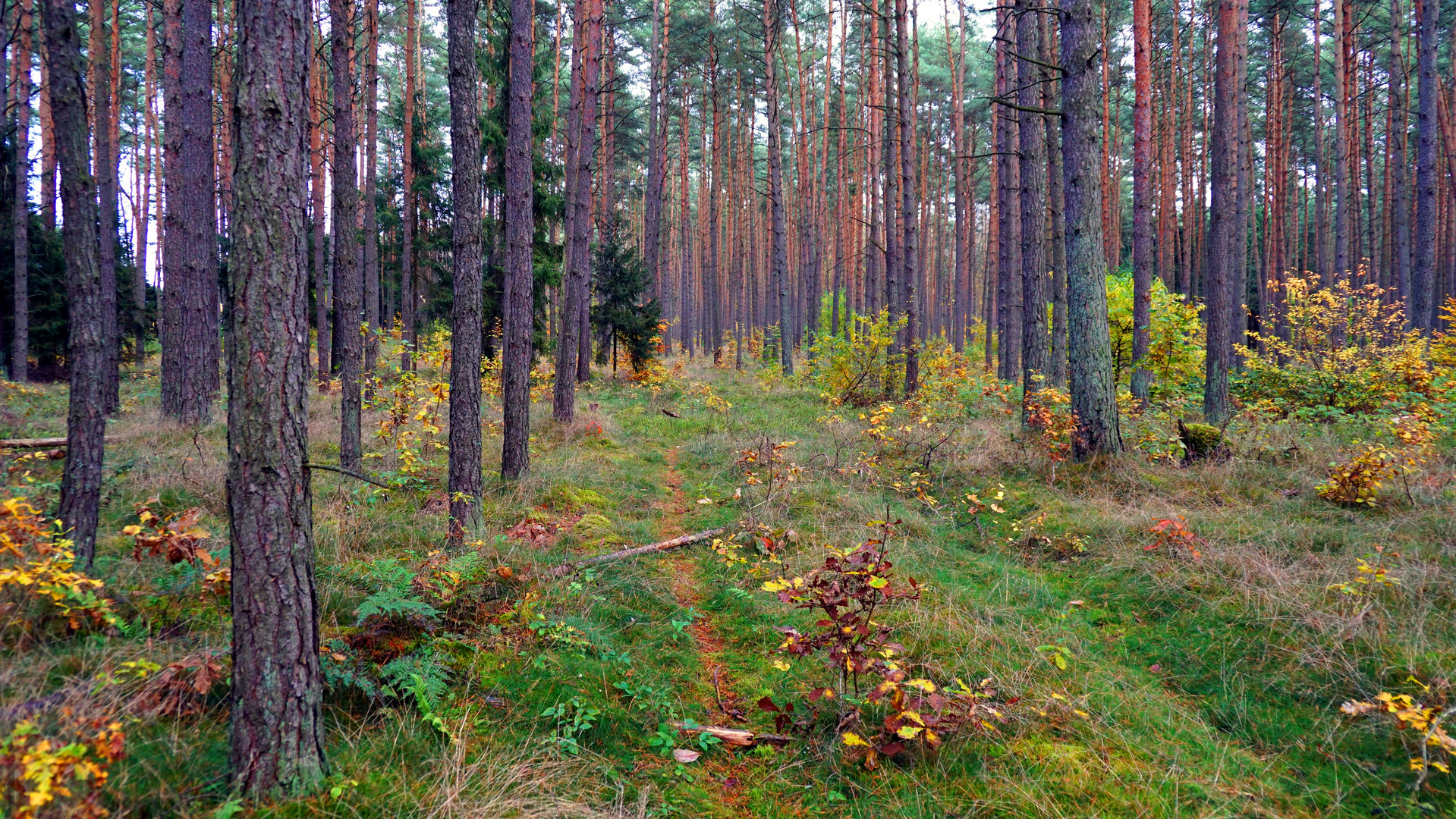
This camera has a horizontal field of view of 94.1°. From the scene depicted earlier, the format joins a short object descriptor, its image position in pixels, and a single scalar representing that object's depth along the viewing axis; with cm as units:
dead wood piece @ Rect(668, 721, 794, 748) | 334
